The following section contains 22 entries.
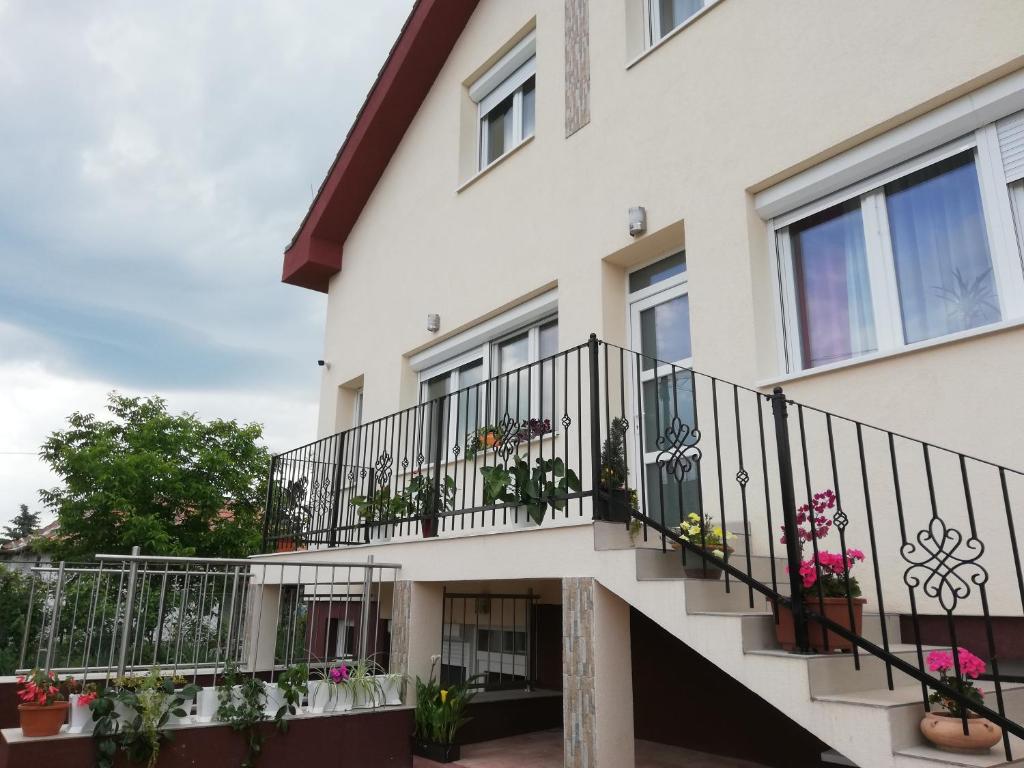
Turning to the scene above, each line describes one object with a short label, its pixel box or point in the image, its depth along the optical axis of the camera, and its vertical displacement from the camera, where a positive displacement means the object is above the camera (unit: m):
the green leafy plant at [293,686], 5.08 -0.53
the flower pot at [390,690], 5.47 -0.59
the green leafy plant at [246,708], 4.81 -0.63
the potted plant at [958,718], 2.80 -0.40
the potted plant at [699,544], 4.33 +0.34
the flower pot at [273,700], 5.02 -0.61
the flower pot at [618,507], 4.53 +0.55
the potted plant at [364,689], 5.36 -0.57
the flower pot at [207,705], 4.84 -0.62
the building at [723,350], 3.97 +1.69
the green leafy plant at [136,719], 4.42 -0.65
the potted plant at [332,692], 5.27 -0.58
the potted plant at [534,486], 4.87 +0.74
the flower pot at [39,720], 4.31 -0.64
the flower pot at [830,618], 3.47 -0.08
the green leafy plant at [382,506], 6.54 +0.82
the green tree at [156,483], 15.50 +2.40
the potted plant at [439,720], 5.27 -0.77
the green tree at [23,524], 35.94 +3.54
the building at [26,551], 17.48 +1.29
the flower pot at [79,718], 4.44 -0.64
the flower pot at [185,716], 4.72 -0.67
